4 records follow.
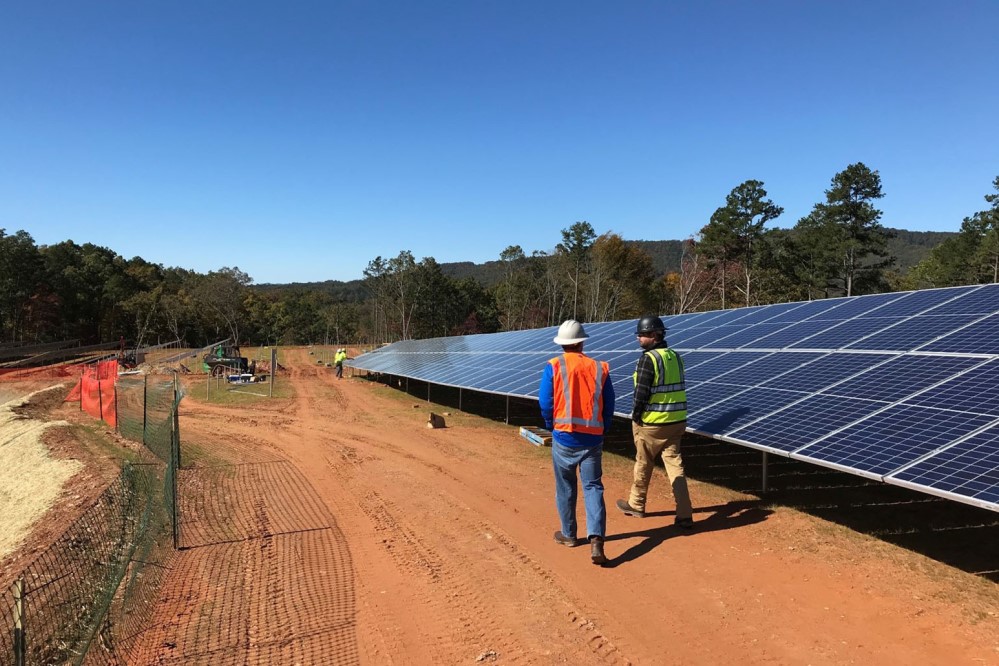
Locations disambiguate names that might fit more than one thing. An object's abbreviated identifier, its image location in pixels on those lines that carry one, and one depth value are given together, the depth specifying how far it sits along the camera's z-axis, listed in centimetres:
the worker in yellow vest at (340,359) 3074
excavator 3025
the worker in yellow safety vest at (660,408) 599
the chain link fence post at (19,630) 284
